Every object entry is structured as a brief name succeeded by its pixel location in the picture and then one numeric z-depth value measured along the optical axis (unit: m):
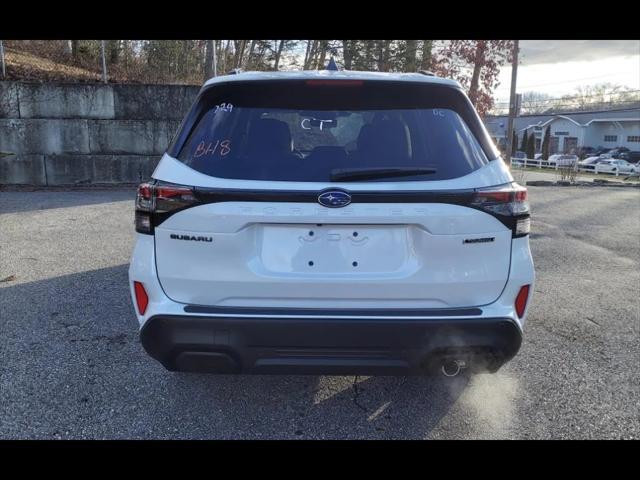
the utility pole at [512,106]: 16.21
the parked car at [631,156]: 49.59
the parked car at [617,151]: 50.38
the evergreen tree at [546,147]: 49.41
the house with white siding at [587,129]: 55.78
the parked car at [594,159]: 44.09
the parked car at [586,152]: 49.81
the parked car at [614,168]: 32.66
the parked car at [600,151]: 55.34
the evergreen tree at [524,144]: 55.34
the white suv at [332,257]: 2.30
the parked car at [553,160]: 38.97
